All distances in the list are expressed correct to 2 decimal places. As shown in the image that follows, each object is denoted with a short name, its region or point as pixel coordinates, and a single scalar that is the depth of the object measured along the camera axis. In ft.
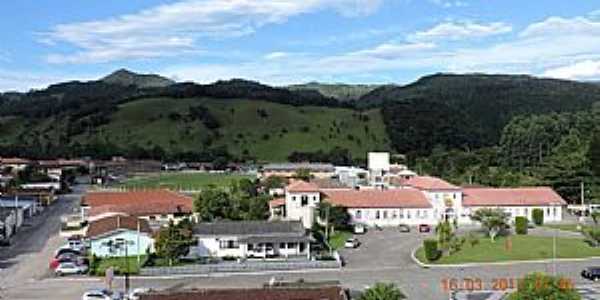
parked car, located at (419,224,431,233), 194.59
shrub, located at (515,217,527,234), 183.71
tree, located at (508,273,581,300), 88.38
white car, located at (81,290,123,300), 113.09
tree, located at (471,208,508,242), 175.22
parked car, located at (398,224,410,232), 196.53
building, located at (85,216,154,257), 161.99
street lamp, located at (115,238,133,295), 162.91
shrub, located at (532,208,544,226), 205.36
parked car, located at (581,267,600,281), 130.00
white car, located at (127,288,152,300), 111.84
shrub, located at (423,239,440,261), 149.89
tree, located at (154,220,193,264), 147.33
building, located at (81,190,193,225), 207.92
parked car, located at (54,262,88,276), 139.95
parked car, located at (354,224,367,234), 194.08
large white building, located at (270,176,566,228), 203.31
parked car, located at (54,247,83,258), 155.94
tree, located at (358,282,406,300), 84.74
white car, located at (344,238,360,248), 170.21
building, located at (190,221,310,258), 158.61
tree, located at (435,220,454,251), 160.66
